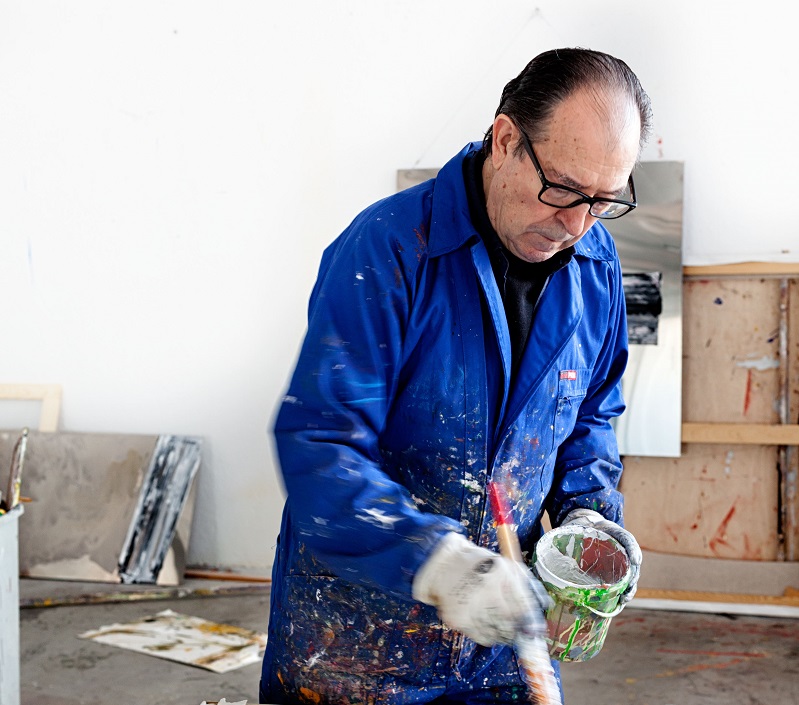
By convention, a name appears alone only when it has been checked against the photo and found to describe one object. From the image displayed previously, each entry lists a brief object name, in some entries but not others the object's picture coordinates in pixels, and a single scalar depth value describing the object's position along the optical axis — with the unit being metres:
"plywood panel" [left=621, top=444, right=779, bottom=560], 3.76
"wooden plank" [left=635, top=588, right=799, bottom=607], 3.74
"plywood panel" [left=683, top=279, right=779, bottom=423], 3.71
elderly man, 1.22
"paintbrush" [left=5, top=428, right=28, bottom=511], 2.40
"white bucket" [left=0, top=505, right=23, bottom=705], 2.37
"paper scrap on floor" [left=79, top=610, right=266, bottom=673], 3.31
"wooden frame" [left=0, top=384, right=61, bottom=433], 4.25
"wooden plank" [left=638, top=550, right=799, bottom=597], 3.75
